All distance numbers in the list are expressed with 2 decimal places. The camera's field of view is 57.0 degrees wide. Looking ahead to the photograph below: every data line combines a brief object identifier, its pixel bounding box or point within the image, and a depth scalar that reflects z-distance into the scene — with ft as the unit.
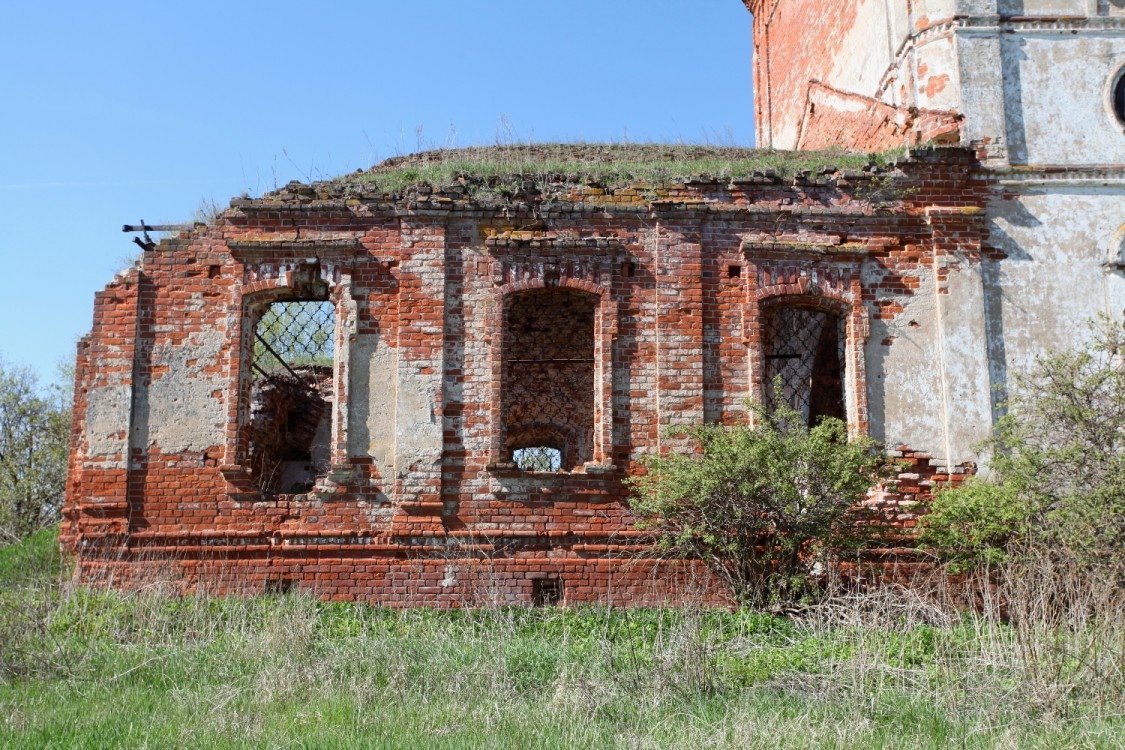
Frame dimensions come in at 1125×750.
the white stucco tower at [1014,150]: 38.47
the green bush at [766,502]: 32.94
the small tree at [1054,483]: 30.42
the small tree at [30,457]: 70.79
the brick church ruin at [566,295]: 36.50
